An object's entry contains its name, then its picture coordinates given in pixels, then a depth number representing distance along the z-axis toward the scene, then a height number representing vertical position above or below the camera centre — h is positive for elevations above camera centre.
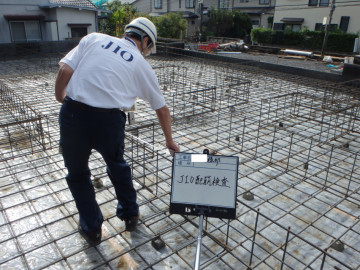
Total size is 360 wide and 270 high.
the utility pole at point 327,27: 14.85 +0.14
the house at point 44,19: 12.46 +0.09
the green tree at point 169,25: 20.23 +0.02
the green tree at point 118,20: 17.63 +0.19
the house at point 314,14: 19.53 +1.00
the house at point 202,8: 27.16 +1.67
